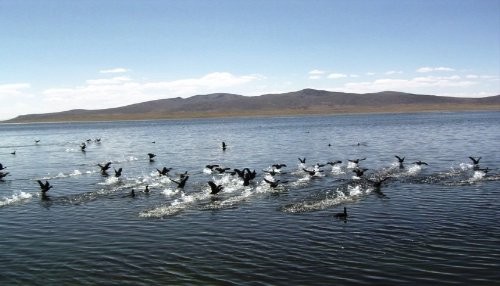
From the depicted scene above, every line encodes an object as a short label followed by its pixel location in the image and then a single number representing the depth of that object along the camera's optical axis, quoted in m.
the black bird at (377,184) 34.57
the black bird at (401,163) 46.06
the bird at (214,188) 33.82
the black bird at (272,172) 42.34
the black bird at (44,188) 37.67
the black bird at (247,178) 37.66
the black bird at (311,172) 41.06
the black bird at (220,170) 44.17
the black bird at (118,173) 44.50
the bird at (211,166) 47.22
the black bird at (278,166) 46.11
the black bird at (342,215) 26.27
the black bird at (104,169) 47.78
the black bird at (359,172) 39.47
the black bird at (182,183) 37.67
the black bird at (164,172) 43.56
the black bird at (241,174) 39.39
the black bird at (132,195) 34.93
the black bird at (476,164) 43.69
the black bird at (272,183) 35.59
